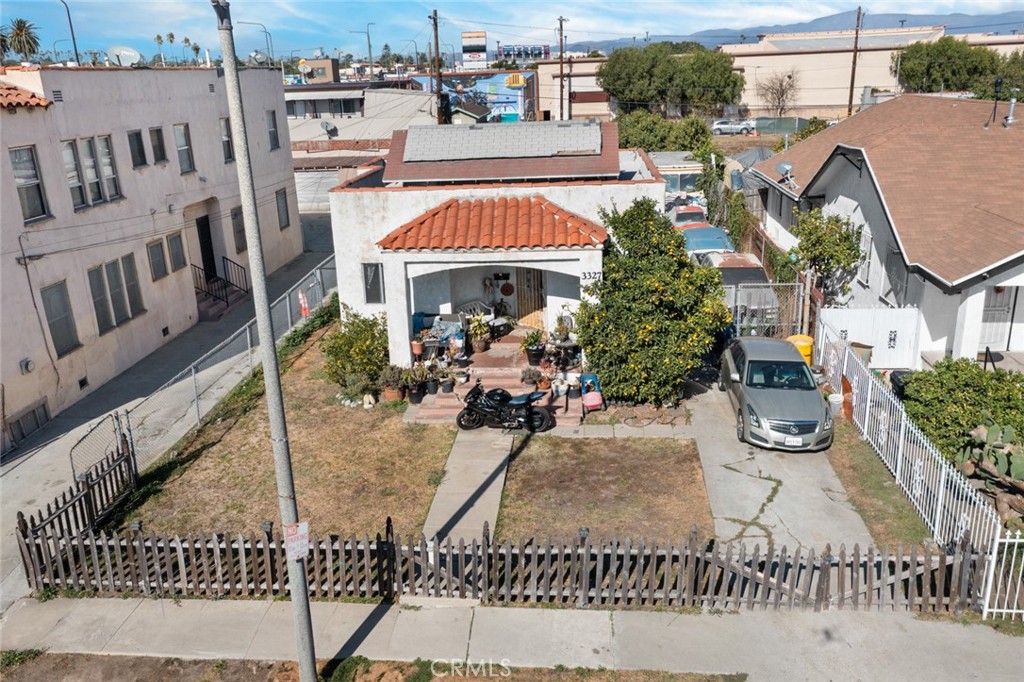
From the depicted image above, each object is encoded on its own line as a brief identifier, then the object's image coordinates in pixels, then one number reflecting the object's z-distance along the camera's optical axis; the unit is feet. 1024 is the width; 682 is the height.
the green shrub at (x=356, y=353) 58.08
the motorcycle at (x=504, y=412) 51.70
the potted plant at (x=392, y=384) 57.31
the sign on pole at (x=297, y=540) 27.22
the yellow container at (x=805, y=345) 59.72
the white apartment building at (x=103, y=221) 54.34
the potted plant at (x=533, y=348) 58.44
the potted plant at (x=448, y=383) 56.44
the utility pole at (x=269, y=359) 23.02
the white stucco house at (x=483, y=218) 56.34
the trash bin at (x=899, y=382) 51.49
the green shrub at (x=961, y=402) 39.09
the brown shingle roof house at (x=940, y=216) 54.85
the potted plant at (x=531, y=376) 56.59
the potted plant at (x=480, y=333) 61.82
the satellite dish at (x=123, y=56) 70.18
